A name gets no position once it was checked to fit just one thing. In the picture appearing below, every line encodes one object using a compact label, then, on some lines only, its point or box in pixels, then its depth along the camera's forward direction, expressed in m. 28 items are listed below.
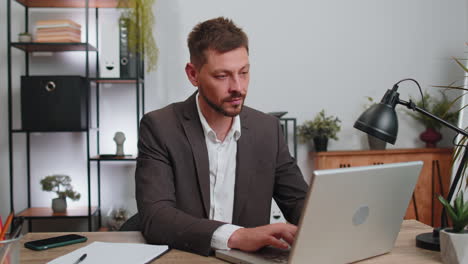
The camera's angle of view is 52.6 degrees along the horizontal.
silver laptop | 0.97
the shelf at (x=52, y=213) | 3.18
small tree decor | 3.27
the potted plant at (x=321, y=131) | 3.57
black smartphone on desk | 1.29
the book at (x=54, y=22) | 3.22
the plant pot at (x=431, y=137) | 3.76
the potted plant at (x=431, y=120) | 3.72
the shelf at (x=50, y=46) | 3.18
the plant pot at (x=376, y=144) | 3.61
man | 1.60
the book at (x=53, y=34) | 3.23
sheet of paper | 1.14
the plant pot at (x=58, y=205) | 3.26
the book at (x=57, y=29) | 3.22
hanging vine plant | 3.24
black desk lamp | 1.30
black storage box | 3.20
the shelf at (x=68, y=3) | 3.32
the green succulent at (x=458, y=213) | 1.15
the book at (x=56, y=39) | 3.22
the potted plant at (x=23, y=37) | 3.27
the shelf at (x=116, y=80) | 3.26
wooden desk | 1.19
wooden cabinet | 3.56
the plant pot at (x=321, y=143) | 3.57
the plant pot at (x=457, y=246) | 1.12
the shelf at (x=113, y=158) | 3.24
